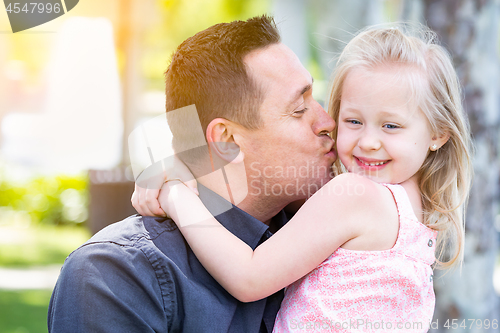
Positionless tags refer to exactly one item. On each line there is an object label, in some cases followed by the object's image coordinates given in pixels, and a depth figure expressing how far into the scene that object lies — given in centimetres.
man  223
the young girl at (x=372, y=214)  220
